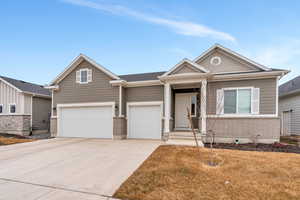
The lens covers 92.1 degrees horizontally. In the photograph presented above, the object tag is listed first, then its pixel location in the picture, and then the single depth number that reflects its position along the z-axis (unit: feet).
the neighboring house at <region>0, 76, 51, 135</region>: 40.32
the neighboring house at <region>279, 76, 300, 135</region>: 36.29
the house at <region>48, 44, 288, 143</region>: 26.23
